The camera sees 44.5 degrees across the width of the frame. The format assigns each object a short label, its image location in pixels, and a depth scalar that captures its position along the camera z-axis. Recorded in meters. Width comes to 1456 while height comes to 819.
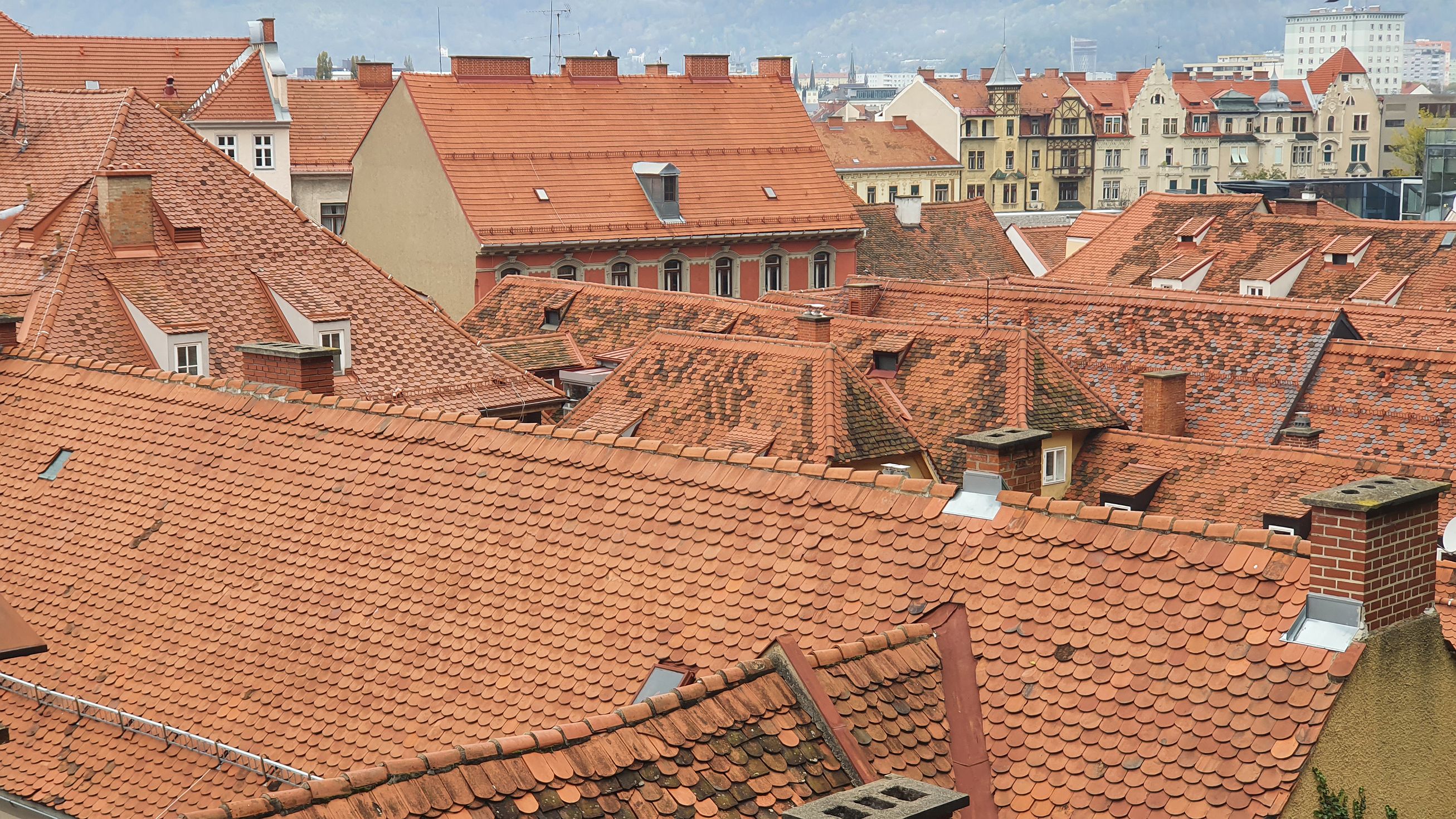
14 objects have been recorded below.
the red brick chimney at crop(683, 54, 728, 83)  71.94
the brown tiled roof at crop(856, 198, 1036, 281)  71.44
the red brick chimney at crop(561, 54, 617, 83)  68.69
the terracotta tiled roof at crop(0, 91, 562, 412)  30.47
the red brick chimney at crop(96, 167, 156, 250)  31.42
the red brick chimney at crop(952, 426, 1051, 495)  18.05
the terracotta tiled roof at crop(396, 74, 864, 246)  61.50
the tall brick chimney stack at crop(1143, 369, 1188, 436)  37.84
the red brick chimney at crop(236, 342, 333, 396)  23.03
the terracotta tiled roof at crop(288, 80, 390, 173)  76.19
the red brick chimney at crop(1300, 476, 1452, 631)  13.14
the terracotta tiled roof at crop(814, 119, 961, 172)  132.62
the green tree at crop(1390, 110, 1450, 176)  147.25
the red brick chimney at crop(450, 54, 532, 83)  65.06
